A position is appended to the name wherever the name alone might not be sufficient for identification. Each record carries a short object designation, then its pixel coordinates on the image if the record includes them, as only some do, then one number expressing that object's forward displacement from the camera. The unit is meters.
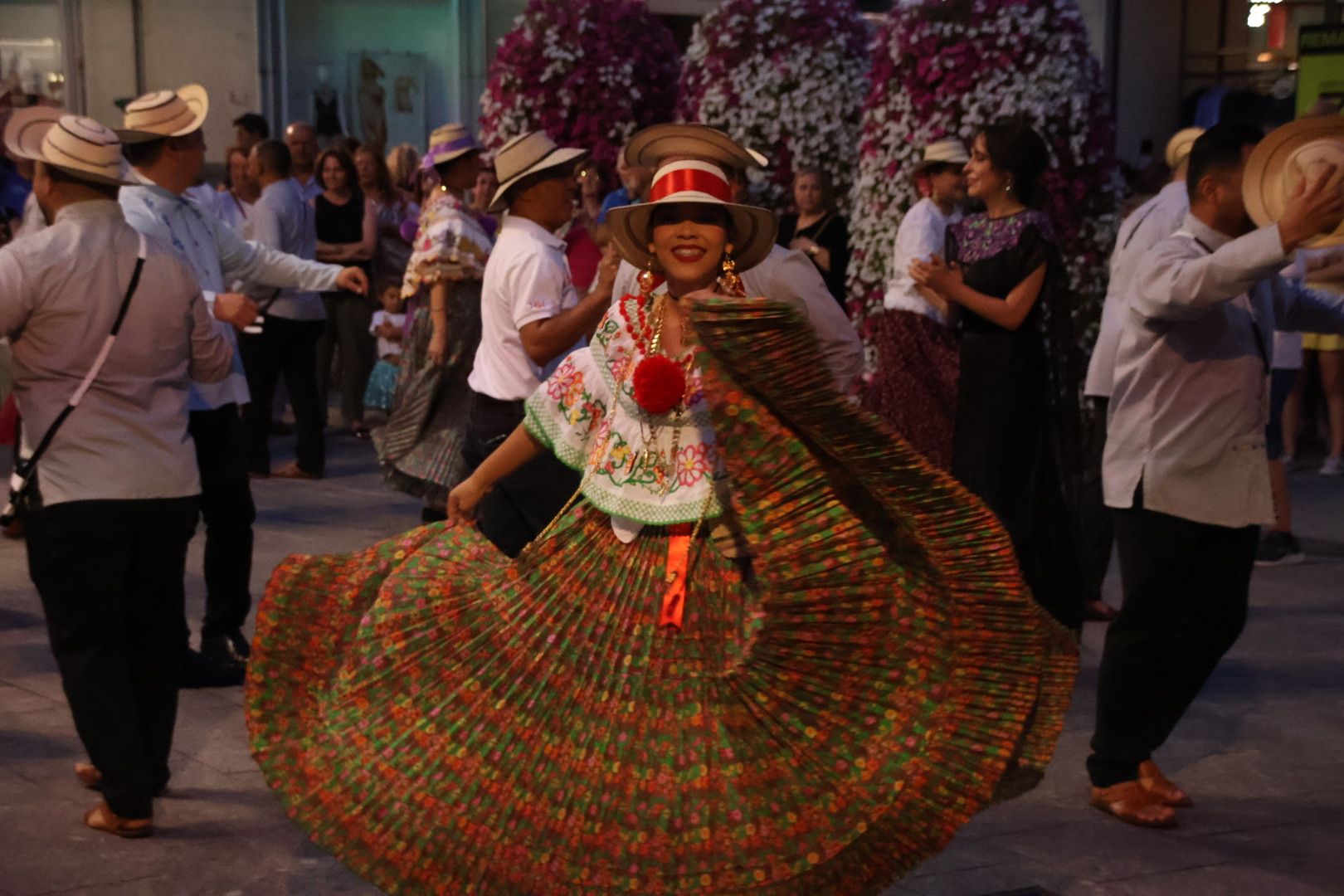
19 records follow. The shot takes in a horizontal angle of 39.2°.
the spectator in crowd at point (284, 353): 12.31
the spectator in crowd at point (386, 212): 14.32
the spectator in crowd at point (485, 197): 11.19
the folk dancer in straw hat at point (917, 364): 8.60
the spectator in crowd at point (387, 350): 11.93
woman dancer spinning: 3.79
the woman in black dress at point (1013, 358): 6.80
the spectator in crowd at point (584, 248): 10.26
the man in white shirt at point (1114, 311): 5.91
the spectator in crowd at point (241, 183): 13.99
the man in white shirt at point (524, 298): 6.64
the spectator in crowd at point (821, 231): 11.61
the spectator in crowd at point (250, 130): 15.12
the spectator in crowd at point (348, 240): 14.09
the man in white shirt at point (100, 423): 5.23
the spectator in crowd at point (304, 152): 15.13
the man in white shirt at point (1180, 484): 5.42
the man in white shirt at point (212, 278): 6.54
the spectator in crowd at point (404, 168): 15.08
